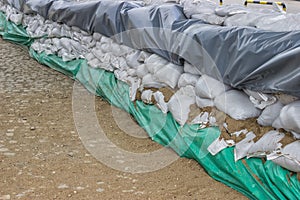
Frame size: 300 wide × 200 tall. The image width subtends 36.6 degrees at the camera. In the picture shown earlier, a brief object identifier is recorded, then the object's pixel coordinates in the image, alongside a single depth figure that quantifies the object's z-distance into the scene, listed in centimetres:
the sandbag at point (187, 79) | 392
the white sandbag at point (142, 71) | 469
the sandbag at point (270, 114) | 307
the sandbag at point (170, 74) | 415
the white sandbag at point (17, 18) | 894
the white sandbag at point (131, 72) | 492
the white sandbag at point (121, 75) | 515
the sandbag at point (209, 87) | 359
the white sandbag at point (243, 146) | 330
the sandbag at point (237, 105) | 337
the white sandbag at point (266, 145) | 303
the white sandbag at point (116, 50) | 525
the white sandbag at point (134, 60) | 489
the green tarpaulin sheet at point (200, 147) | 303
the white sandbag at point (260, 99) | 312
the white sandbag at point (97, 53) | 576
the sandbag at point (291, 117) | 283
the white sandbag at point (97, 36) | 580
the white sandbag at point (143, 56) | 468
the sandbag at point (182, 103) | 397
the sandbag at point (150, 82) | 448
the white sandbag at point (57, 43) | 710
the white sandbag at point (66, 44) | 675
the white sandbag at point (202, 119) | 376
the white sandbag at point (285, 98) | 292
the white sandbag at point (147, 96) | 457
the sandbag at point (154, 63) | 436
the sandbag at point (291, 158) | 284
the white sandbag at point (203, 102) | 372
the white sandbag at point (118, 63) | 520
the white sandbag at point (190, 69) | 391
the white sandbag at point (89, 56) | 607
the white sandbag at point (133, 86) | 487
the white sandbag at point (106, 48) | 555
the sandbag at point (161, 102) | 429
